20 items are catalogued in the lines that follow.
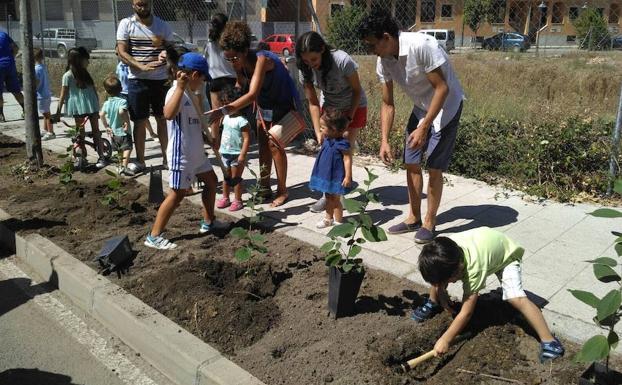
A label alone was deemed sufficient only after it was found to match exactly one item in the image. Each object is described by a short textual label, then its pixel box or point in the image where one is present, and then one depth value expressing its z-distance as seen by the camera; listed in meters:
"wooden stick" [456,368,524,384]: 2.85
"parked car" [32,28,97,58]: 33.88
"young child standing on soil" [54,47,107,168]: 7.48
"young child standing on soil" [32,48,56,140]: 9.75
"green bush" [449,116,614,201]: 6.05
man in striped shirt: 6.77
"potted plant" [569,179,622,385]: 2.36
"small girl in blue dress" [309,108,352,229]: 5.00
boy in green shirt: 2.98
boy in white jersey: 4.50
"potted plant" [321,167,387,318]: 3.43
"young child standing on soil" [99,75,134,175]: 7.38
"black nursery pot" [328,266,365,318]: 3.43
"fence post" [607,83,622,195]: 5.84
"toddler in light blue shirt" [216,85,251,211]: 5.75
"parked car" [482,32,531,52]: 19.00
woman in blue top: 5.13
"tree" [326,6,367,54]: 11.92
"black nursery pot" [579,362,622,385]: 2.62
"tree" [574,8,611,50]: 15.41
